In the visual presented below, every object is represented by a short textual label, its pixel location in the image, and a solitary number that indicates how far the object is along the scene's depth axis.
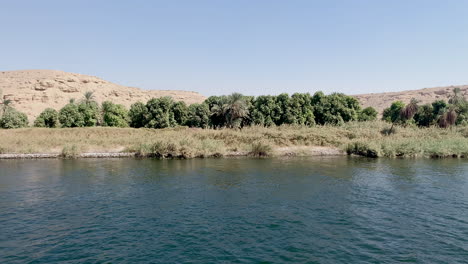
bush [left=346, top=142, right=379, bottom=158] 41.69
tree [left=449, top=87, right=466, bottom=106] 69.25
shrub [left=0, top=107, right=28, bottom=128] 71.47
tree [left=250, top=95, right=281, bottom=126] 70.00
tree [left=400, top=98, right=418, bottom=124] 51.78
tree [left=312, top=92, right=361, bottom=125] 71.19
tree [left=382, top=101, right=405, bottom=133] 80.45
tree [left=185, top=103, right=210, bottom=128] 72.06
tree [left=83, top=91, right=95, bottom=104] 86.19
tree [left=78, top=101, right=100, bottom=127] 77.12
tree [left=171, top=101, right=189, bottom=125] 76.75
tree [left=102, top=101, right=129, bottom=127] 80.38
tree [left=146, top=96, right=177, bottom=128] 74.00
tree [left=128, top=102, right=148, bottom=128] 76.91
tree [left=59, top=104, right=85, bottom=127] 74.12
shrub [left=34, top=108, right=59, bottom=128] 74.81
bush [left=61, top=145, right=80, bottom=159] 40.44
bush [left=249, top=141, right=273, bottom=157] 42.62
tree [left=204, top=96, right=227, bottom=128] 70.06
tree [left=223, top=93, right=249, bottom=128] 66.00
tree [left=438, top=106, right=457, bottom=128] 59.19
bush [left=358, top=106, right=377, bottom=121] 78.00
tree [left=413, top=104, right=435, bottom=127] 70.12
